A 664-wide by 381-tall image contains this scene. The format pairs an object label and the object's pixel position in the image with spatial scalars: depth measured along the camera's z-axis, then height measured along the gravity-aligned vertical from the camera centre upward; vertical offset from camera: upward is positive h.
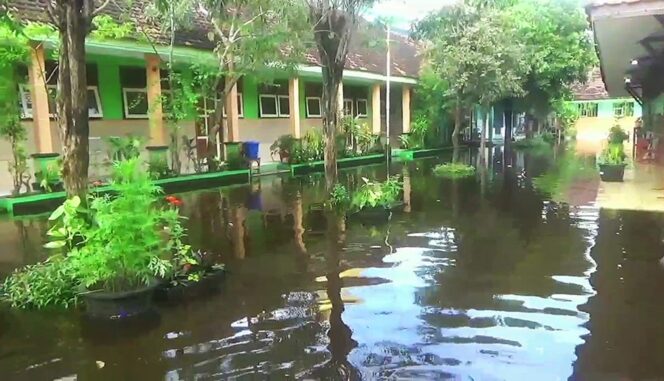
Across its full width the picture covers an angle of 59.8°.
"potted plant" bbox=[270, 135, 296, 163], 18.27 -0.45
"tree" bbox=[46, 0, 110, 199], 5.67 +0.48
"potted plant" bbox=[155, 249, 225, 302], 5.73 -1.48
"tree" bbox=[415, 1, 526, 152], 15.64 +2.07
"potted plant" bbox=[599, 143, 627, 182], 14.10 -1.04
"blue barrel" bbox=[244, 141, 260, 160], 17.33 -0.50
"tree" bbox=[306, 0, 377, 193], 10.05 +1.53
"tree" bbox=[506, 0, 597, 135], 22.52 +3.28
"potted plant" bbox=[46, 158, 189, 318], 5.14 -0.98
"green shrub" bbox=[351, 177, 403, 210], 9.88 -1.16
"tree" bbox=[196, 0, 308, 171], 12.43 +2.15
